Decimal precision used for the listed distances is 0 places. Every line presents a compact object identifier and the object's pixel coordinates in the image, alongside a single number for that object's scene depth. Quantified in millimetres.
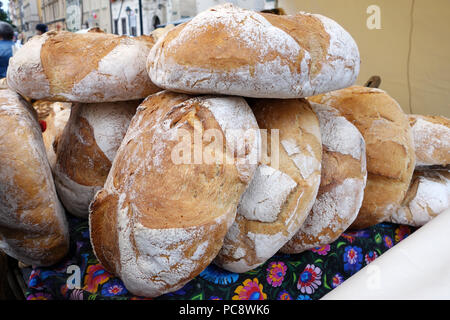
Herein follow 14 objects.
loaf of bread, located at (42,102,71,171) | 1291
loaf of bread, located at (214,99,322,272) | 866
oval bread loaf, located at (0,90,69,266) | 863
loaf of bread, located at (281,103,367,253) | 975
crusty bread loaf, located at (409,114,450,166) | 1178
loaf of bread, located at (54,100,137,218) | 1094
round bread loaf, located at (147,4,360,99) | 783
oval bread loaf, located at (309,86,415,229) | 1085
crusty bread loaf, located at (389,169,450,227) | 1185
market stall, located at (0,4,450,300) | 776
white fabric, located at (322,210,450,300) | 488
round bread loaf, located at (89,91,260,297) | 740
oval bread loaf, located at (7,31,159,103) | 950
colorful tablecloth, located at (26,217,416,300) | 929
